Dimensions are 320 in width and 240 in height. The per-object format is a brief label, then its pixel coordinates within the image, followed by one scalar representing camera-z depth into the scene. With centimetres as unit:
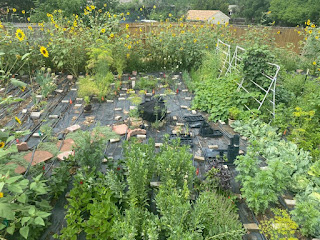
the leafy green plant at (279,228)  217
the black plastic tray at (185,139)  377
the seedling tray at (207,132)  404
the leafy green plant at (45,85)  511
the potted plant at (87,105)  471
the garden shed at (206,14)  2498
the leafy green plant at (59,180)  256
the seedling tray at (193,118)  445
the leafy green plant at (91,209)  208
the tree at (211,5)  3077
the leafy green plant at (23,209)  163
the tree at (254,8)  2789
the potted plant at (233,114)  436
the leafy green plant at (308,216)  223
